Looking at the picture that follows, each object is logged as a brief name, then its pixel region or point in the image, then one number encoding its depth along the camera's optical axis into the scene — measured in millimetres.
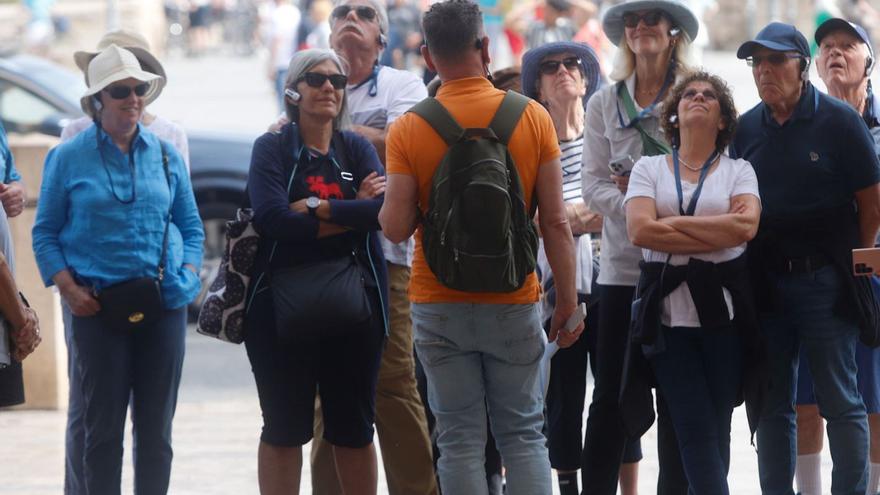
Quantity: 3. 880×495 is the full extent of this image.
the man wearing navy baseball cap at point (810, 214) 11773
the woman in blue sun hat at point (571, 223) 12820
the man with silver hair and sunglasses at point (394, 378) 12742
